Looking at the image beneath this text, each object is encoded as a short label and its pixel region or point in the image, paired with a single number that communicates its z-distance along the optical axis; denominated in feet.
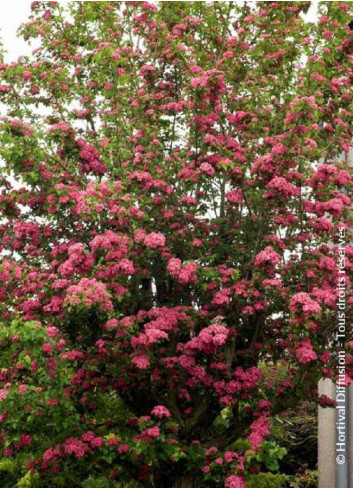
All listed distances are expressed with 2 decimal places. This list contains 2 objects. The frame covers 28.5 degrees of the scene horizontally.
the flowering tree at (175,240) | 27.40
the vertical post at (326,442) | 42.98
